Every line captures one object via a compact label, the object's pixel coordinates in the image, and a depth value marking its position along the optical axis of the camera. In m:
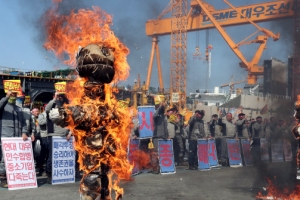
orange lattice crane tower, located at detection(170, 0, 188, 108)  51.44
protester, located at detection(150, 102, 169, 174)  12.34
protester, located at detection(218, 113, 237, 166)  15.70
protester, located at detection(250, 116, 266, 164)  16.33
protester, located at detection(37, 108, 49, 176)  10.56
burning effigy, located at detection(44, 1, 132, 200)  5.07
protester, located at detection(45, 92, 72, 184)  9.70
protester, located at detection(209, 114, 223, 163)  15.50
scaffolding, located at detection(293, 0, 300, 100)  12.68
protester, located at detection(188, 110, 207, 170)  13.59
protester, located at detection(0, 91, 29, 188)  9.13
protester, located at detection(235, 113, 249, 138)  16.05
